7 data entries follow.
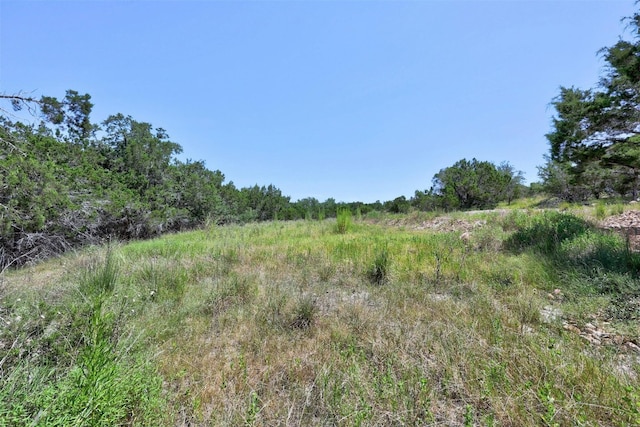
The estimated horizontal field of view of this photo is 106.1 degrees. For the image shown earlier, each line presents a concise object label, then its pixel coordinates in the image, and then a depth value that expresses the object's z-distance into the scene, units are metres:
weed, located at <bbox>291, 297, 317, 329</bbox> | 2.37
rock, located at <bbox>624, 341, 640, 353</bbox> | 1.80
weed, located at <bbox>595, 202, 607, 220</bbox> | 7.20
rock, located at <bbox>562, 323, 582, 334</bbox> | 2.04
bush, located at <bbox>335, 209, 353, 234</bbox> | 8.10
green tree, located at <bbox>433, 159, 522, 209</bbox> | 17.86
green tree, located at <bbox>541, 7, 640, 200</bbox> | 4.59
